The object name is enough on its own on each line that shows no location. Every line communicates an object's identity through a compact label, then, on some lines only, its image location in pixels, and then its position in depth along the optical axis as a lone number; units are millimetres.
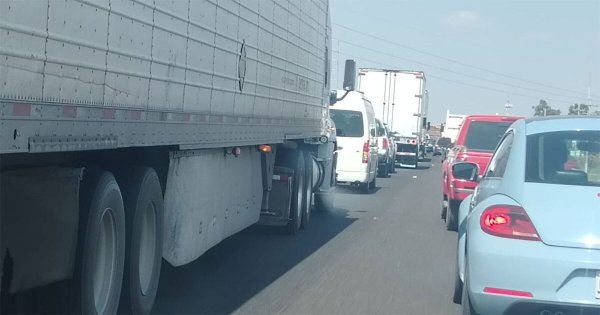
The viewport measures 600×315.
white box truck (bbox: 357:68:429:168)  40531
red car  15320
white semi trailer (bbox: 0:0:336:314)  5566
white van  23984
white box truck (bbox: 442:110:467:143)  54938
